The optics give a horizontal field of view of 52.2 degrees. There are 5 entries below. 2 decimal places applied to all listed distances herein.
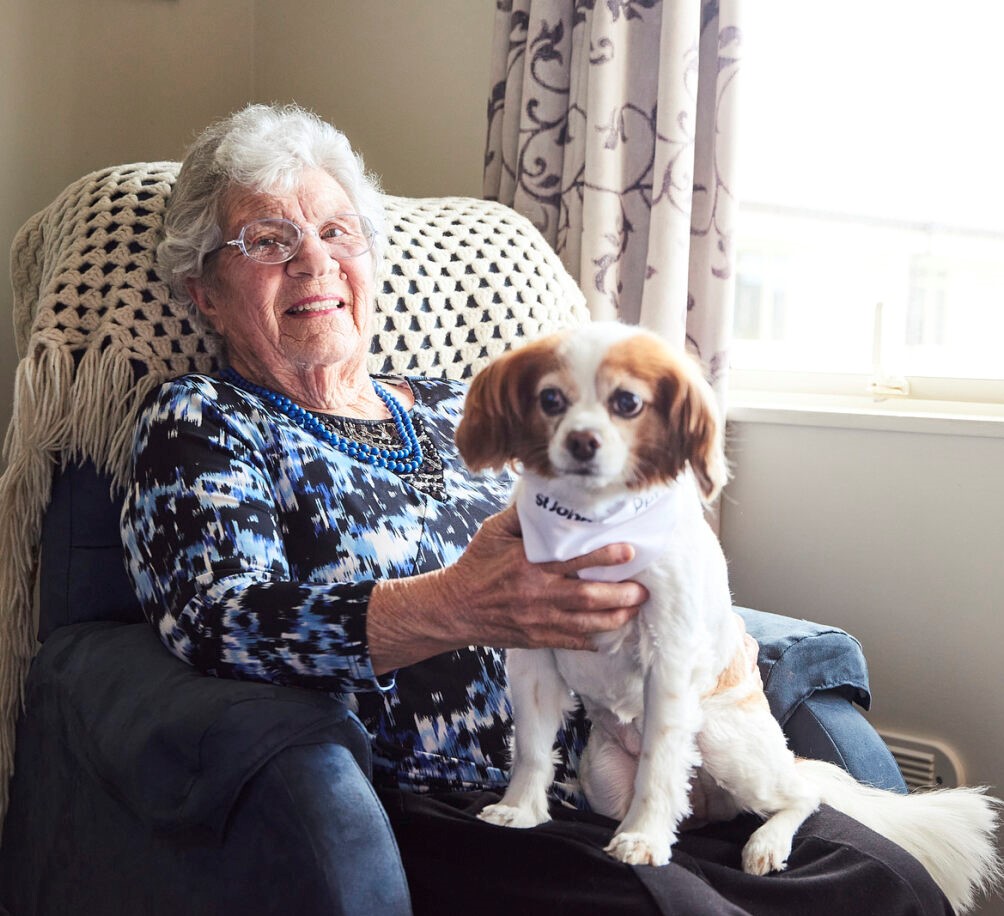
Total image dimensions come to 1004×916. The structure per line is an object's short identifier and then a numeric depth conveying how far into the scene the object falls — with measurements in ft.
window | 6.59
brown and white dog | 2.83
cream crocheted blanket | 4.42
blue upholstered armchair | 3.04
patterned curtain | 5.89
